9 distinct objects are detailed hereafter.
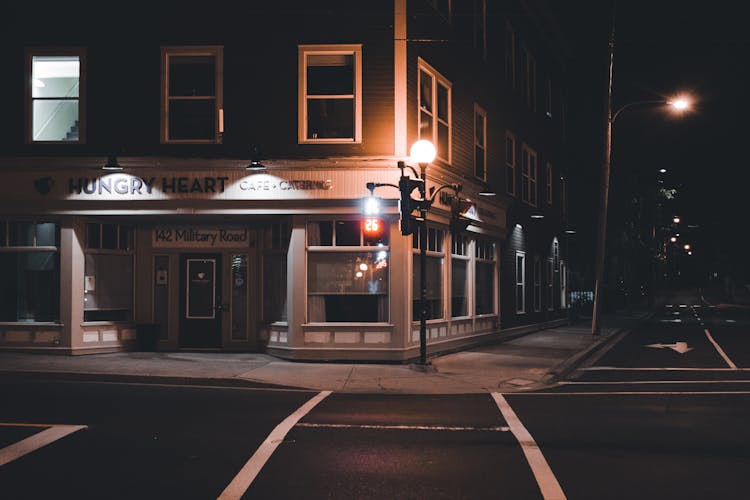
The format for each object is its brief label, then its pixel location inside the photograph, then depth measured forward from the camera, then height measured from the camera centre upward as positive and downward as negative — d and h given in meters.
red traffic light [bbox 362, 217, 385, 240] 17.33 +1.13
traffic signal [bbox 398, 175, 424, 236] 15.10 +1.43
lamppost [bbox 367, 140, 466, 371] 15.16 +1.43
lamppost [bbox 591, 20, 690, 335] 25.38 +1.77
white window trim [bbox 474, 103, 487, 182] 23.31 +4.47
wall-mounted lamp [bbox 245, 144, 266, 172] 16.64 +2.50
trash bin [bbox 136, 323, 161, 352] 18.73 -1.36
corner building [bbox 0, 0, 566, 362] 17.23 +2.92
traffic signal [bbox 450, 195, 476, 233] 17.05 +1.44
